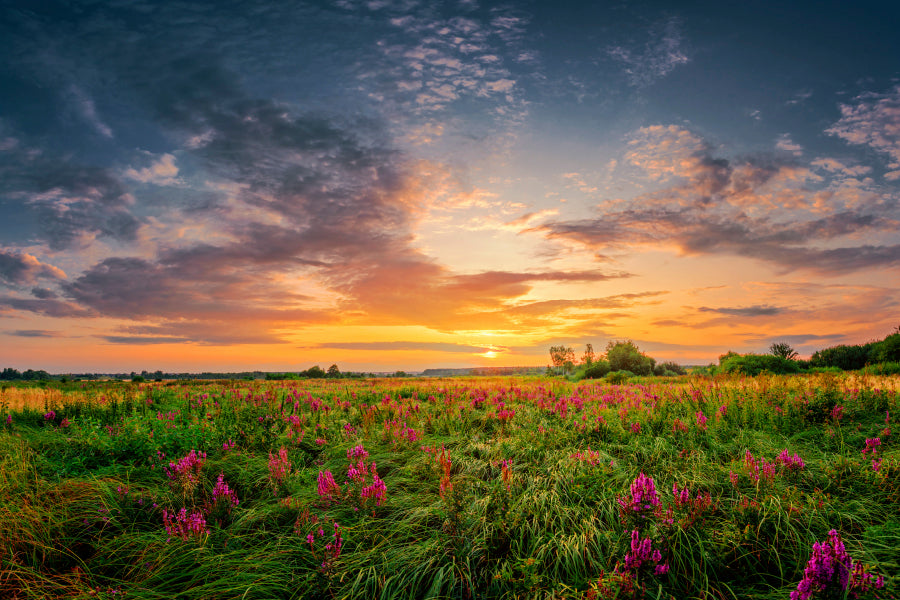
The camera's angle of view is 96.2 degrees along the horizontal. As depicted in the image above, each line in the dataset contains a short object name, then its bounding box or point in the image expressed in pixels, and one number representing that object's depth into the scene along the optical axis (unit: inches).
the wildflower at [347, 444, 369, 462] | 211.5
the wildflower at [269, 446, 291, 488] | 208.1
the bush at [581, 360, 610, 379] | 1297.6
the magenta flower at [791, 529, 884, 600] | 104.0
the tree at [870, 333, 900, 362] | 967.6
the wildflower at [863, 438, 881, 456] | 209.8
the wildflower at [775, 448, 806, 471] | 192.5
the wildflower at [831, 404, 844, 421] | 275.4
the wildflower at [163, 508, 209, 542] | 155.8
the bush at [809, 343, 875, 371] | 1164.5
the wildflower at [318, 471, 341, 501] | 180.7
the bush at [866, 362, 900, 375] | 708.7
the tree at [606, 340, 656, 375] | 1346.0
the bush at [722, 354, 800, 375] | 964.6
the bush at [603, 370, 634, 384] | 931.6
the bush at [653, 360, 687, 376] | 1373.0
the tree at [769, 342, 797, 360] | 1184.9
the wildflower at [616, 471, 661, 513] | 145.8
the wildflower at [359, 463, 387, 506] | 178.5
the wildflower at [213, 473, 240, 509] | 183.9
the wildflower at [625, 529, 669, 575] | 120.3
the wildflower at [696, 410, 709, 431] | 282.6
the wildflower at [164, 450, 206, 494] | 189.9
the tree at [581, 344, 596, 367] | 1406.5
